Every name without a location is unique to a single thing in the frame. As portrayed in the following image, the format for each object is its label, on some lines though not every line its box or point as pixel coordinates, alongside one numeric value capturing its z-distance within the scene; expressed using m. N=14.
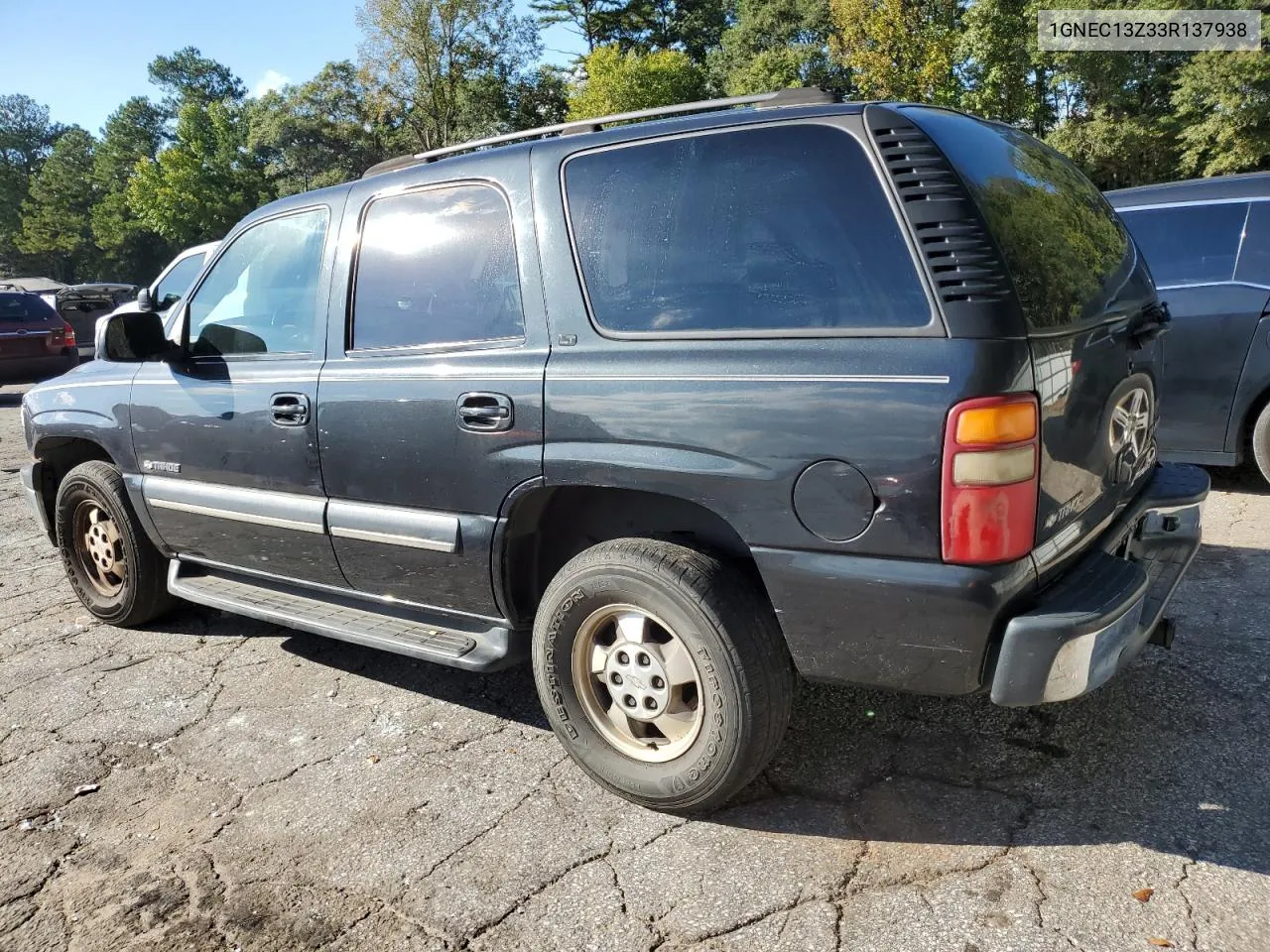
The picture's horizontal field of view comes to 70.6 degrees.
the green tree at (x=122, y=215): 58.88
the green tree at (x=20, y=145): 68.75
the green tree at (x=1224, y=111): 23.08
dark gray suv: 2.10
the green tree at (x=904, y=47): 24.45
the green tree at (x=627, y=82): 39.50
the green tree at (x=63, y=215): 61.09
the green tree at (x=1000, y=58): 24.55
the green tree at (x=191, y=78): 84.00
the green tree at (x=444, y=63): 40.53
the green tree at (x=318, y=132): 51.94
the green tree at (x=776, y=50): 38.06
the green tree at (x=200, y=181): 51.53
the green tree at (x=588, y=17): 51.31
